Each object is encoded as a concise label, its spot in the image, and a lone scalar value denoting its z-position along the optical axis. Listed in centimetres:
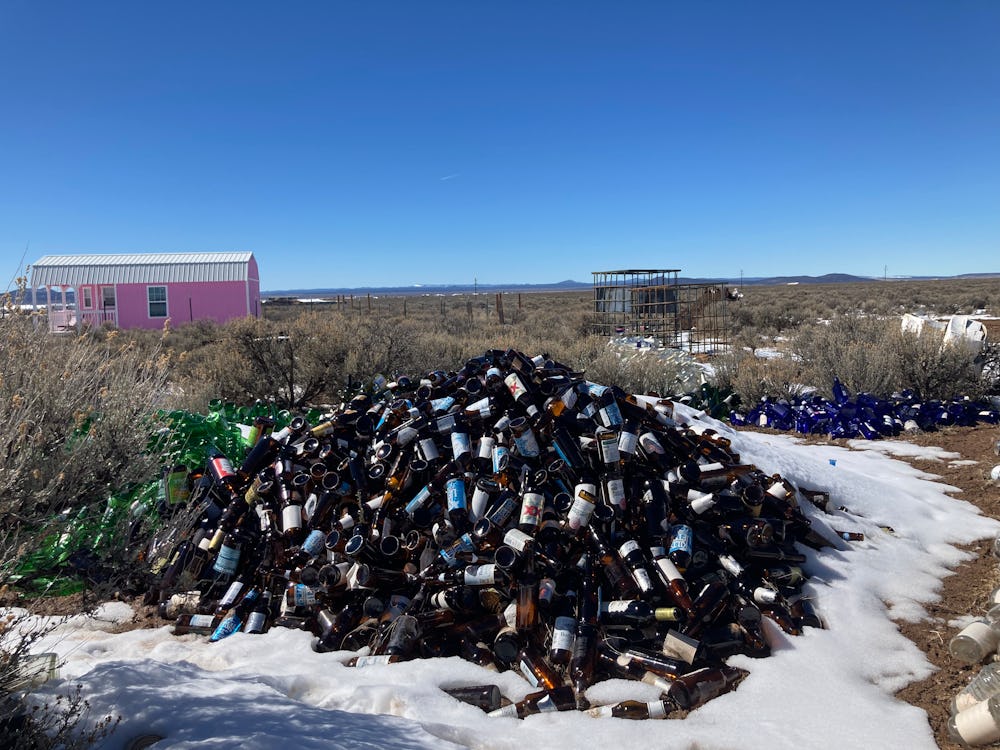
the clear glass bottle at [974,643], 387
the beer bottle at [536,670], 394
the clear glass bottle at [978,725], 310
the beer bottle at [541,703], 367
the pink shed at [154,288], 2678
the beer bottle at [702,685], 367
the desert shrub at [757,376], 1223
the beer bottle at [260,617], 468
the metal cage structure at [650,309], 2069
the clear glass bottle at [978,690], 336
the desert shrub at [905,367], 1176
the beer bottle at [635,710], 359
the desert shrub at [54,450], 279
